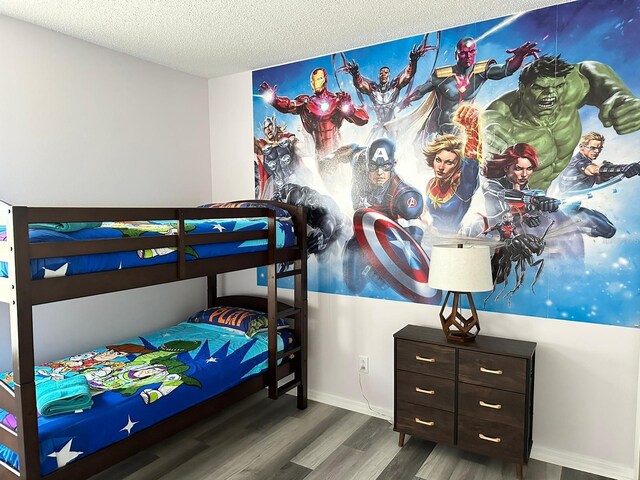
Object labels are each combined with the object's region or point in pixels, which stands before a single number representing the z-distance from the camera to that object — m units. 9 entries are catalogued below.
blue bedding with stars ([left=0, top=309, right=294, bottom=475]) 1.87
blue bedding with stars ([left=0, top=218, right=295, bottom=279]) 1.79
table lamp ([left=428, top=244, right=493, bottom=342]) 2.41
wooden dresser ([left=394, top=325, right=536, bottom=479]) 2.36
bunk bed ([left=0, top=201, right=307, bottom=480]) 1.70
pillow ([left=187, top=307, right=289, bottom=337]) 3.16
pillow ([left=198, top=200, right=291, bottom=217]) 3.22
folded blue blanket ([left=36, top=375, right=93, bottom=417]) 1.88
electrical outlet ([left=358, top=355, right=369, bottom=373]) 3.21
